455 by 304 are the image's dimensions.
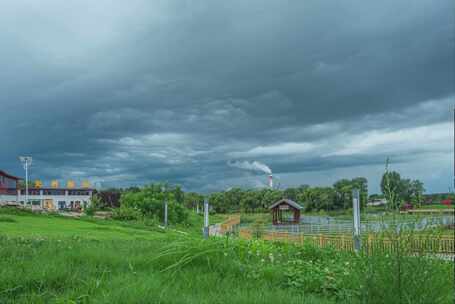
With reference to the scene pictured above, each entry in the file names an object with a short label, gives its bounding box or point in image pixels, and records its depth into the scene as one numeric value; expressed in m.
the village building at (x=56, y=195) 52.09
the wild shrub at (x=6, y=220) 15.48
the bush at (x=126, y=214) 26.53
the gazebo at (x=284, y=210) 35.66
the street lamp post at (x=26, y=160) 35.56
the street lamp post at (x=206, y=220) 8.16
